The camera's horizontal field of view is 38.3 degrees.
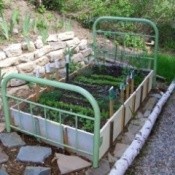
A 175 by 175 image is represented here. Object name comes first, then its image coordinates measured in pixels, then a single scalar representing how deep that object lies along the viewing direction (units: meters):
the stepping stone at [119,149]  2.48
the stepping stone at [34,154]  2.35
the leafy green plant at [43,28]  3.56
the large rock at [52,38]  3.70
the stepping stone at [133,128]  2.78
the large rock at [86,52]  3.98
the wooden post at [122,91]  2.72
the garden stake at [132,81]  2.90
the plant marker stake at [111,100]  2.41
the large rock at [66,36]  3.79
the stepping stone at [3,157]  2.35
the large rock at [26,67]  3.32
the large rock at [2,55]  3.18
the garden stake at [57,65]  3.63
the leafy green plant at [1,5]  3.98
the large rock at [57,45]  3.68
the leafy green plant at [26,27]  3.50
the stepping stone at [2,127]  2.68
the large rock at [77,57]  3.81
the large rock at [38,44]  3.49
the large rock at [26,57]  3.32
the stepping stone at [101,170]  2.27
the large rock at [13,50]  3.24
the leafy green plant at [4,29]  3.40
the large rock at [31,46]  3.41
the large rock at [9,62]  3.19
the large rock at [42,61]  3.47
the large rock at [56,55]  3.62
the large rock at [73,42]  3.83
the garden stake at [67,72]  3.18
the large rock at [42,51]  3.46
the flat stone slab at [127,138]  2.64
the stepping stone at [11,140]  2.51
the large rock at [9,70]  3.20
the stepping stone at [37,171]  2.19
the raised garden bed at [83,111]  2.37
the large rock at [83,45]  3.94
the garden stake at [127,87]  2.82
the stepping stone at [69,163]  2.27
